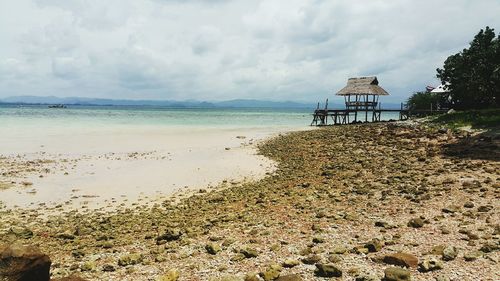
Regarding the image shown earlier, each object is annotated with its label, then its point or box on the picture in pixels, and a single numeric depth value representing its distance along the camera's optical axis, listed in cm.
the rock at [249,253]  742
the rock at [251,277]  634
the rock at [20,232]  948
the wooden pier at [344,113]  5350
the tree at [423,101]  5703
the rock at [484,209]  917
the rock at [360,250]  725
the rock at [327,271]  636
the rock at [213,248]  774
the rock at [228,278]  636
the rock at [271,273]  642
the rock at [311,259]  696
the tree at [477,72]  3158
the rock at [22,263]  546
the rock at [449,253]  665
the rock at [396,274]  597
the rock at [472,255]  658
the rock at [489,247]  686
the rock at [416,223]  852
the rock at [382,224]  878
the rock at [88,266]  735
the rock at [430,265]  631
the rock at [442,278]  594
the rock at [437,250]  692
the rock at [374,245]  728
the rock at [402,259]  654
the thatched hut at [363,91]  5269
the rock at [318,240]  798
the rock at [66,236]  933
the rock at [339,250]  731
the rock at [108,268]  725
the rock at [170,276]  653
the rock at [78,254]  813
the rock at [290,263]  686
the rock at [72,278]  616
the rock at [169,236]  874
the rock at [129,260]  747
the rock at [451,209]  934
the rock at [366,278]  609
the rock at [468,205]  956
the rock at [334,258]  691
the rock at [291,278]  617
